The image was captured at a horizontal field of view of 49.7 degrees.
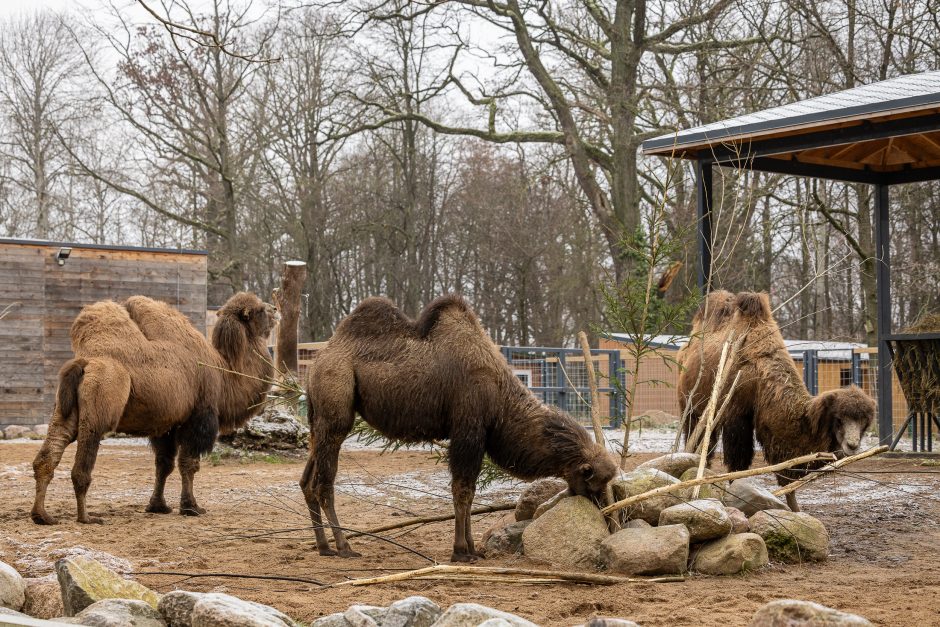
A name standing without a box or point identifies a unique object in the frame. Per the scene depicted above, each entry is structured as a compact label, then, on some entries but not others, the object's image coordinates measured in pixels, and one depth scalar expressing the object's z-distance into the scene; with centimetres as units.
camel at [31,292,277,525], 833
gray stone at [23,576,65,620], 535
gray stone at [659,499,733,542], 624
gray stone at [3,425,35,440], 1795
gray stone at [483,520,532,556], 694
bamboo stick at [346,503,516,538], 741
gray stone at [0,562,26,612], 537
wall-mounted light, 1875
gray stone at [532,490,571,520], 698
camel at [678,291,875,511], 763
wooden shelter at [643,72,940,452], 1041
